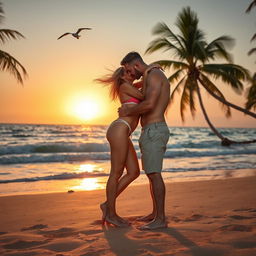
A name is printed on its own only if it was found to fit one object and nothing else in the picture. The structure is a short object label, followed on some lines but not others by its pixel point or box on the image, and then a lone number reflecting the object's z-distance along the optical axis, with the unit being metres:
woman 4.11
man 3.96
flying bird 6.30
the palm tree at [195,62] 18.45
